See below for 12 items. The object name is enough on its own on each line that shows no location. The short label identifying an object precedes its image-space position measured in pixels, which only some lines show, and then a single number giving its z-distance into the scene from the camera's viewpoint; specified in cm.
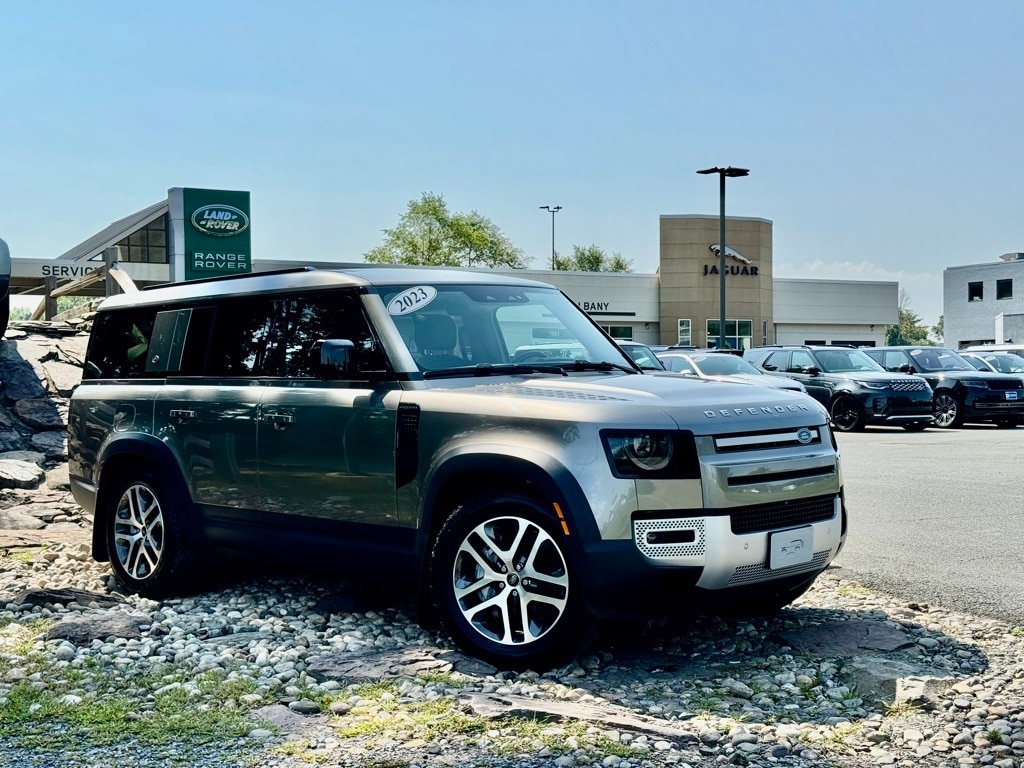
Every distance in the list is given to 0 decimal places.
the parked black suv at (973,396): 2391
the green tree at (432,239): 7888
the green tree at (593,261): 11350
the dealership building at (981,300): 6850
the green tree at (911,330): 14874
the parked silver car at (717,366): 2034
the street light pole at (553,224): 8825
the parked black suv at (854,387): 2233
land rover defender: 514
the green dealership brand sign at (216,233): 3684
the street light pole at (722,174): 3544
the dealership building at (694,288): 5569
